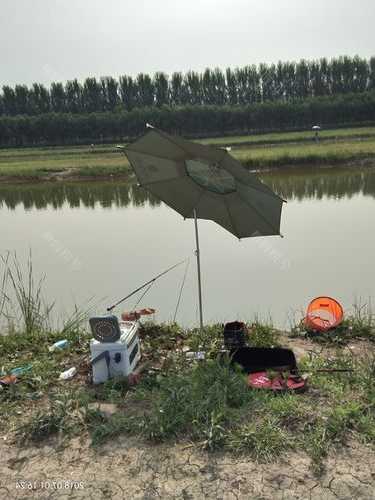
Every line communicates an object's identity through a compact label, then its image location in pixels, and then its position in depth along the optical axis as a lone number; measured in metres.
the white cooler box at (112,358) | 2.90
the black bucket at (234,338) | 3.33
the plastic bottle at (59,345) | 3.59
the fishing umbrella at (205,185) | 2.89
